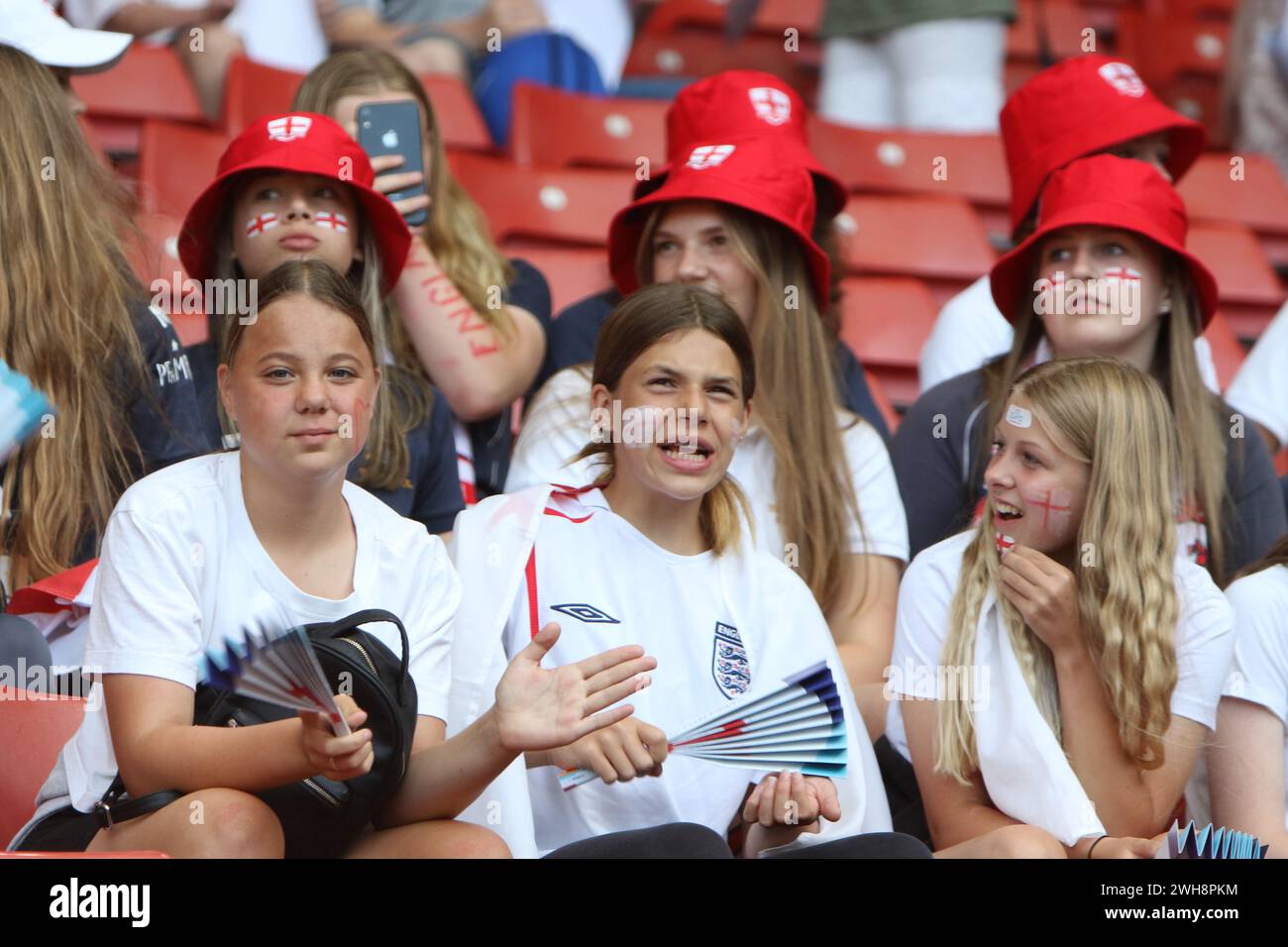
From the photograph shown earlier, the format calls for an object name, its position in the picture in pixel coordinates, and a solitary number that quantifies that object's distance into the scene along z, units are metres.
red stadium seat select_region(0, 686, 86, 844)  4.55
